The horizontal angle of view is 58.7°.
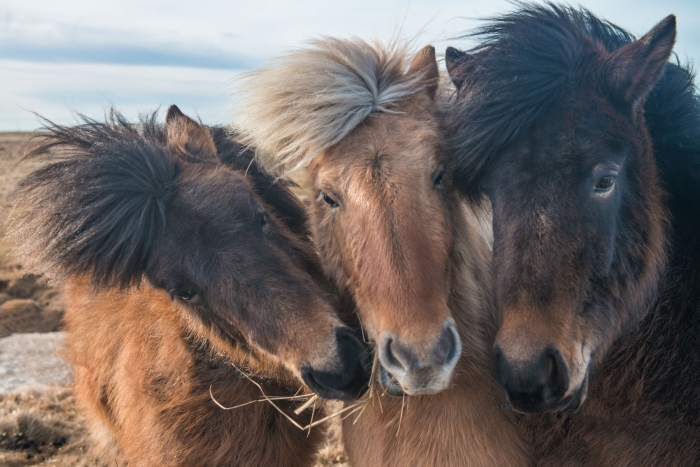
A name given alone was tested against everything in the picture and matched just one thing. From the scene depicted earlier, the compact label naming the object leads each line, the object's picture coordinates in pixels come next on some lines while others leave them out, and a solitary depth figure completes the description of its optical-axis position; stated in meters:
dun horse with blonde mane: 2.41
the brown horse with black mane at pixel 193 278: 2.80
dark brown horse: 2.37
